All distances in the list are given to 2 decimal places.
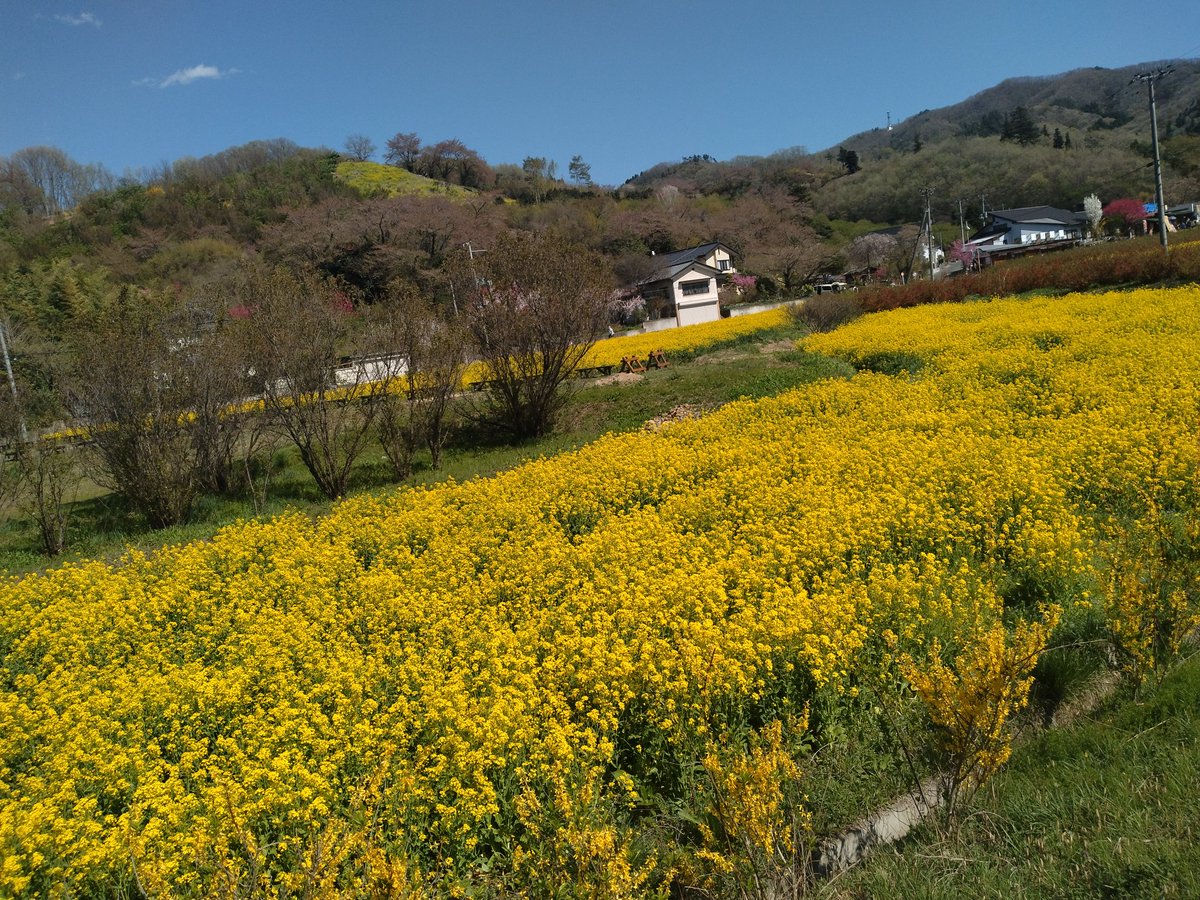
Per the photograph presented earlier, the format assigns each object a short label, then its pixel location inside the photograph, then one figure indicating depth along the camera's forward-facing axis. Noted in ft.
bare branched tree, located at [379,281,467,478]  42.80
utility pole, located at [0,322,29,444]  36.68
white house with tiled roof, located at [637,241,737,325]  160.25
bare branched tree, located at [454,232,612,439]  47.67
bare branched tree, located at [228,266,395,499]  38.22
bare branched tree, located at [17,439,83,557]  34.96
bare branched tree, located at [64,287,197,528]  36.14
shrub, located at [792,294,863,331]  86.33
